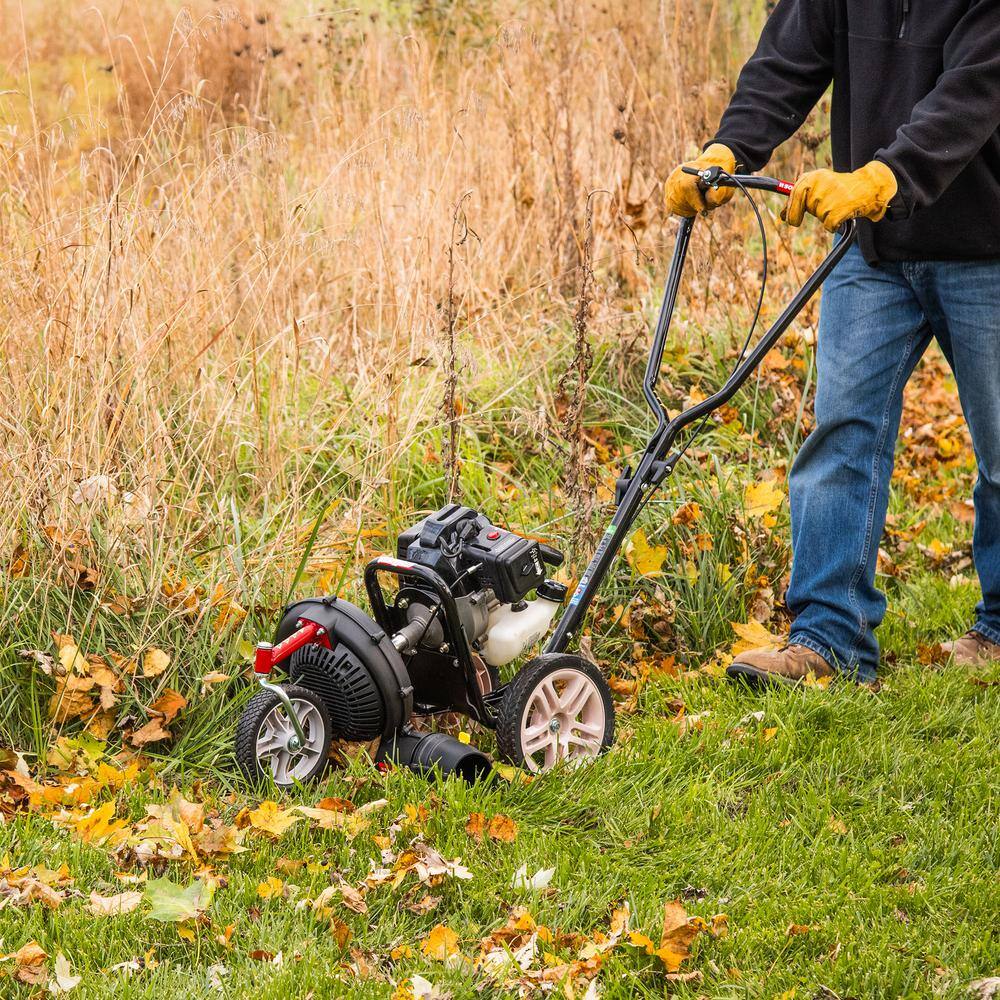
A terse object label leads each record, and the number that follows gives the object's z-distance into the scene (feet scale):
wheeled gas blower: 19.58
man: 22.74
